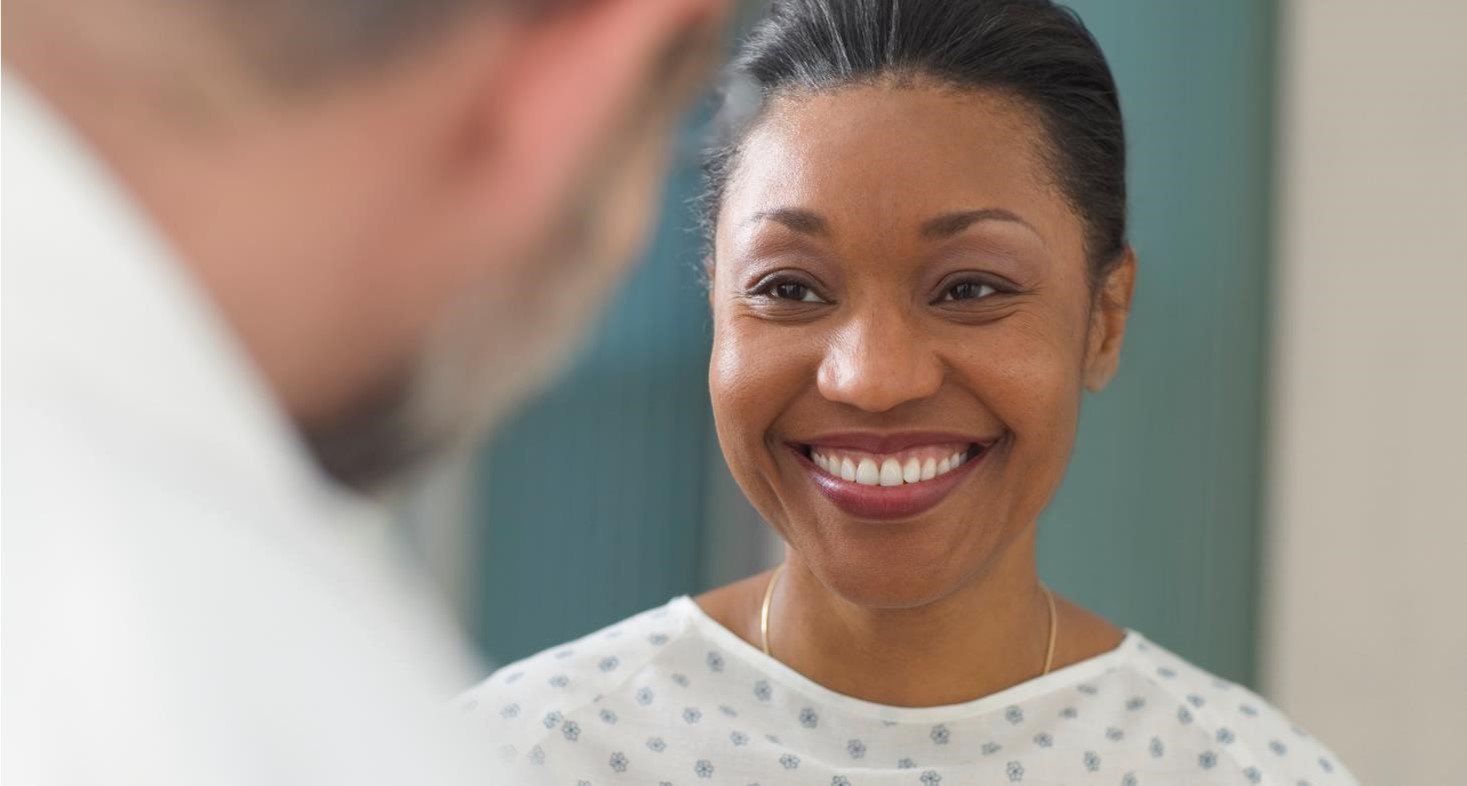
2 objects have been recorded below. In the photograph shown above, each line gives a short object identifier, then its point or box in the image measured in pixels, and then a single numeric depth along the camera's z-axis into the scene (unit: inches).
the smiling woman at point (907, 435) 52.4
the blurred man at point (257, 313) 14.1
